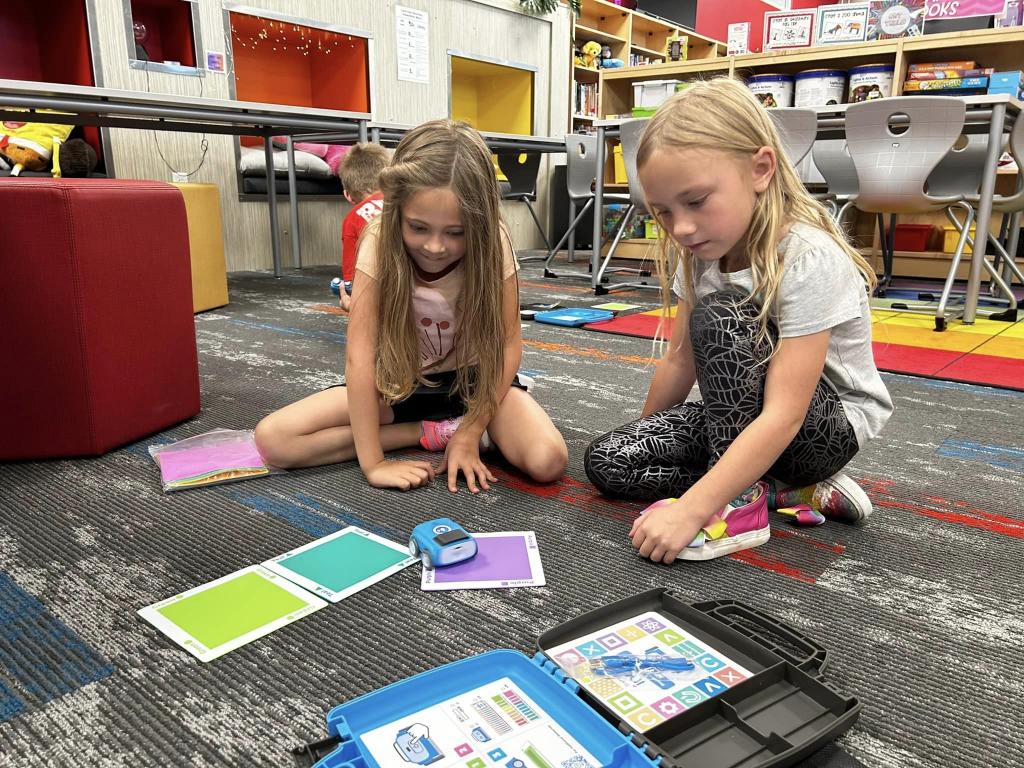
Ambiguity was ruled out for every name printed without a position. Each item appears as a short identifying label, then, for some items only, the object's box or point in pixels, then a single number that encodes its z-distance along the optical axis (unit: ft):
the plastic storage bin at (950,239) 12.90
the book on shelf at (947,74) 11.36
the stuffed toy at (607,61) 17.17
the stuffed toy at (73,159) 9.13
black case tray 1.90
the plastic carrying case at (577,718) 1.85
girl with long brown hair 3.43
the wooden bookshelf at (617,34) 17.22
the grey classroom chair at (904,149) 7.84
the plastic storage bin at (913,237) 13.12
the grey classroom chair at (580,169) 13.08
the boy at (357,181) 8.56
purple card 2.87
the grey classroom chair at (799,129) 8.94
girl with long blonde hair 2.89
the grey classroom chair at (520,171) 14.88
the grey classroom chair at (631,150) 9.67
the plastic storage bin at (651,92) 13.46
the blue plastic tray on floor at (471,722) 1.83
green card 2.50
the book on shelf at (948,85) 11.33
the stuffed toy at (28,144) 8.56
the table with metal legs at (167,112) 6.71
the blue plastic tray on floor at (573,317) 8.46
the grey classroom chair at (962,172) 10.18
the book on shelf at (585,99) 18.03
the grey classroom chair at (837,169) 11.15
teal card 2.86
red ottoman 3.84
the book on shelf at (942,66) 11.51
